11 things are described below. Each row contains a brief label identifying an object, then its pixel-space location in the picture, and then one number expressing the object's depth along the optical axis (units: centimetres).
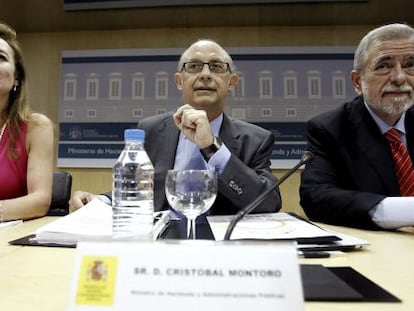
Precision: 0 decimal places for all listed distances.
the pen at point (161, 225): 79
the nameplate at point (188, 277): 34
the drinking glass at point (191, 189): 75
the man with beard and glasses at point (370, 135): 124
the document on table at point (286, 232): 71
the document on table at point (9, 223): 102
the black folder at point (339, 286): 45
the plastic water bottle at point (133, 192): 75
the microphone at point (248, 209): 56
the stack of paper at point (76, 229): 77
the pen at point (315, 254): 66
